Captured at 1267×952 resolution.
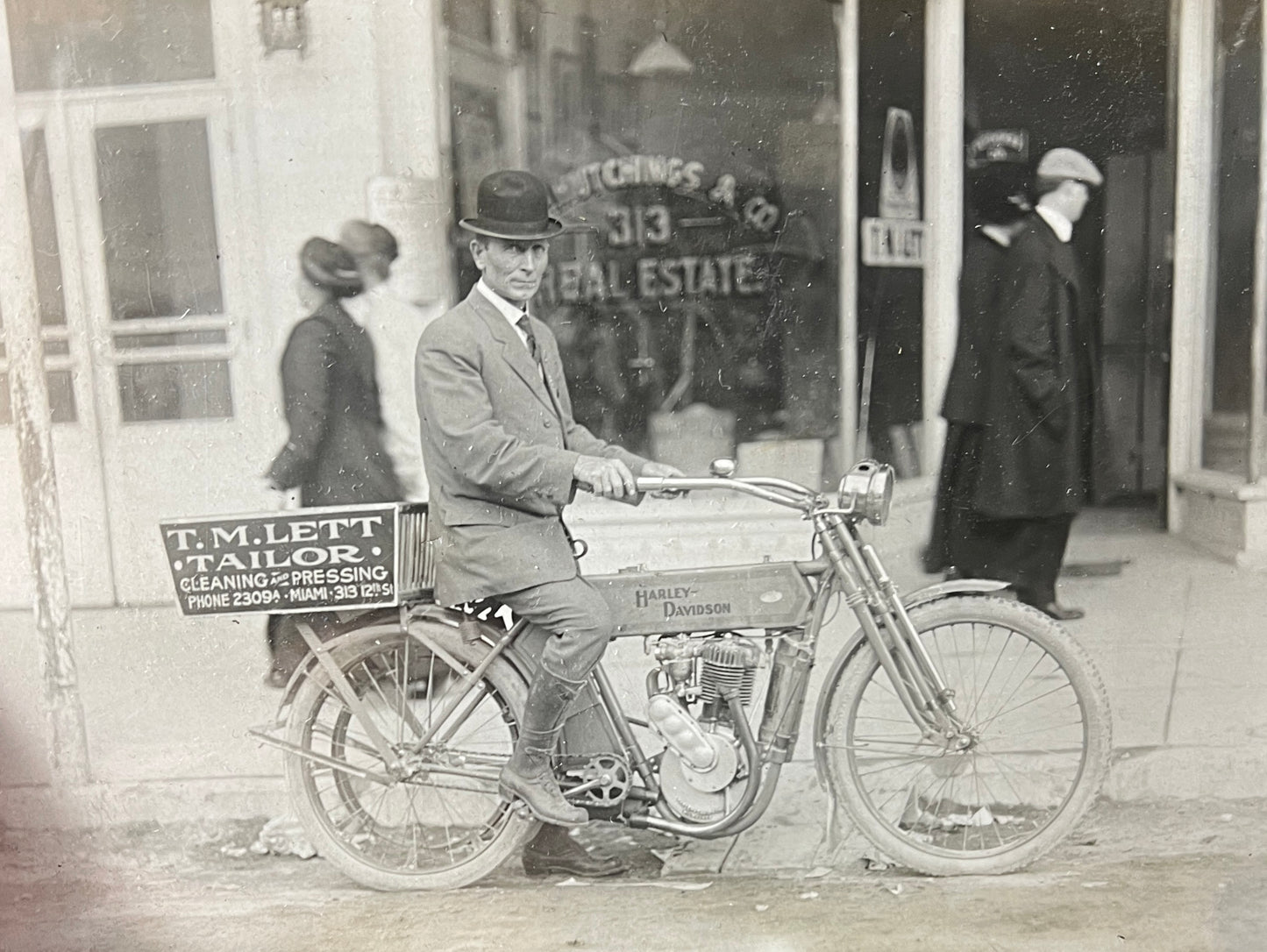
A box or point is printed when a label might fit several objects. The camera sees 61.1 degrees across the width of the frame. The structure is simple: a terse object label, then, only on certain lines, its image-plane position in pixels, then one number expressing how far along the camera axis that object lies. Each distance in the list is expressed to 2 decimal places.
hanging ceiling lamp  3.40
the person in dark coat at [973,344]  3.56
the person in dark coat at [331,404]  3.56
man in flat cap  3.57
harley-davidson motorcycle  3.25
